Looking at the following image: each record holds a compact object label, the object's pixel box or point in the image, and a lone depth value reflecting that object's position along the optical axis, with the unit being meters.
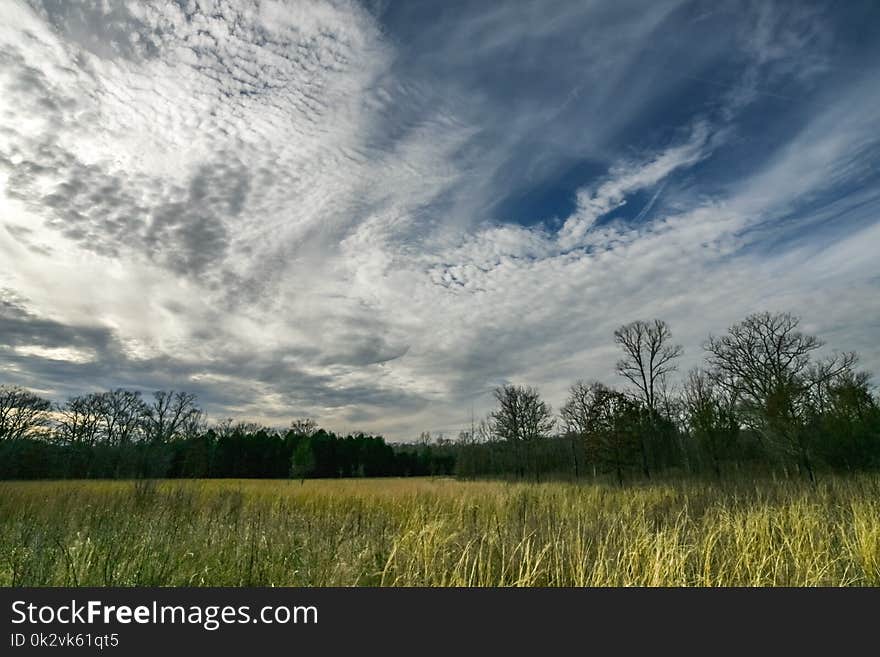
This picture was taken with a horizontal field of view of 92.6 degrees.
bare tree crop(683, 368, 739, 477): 26.80
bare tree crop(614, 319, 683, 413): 27.86
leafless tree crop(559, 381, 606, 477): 25.72
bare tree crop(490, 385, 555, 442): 38.62
